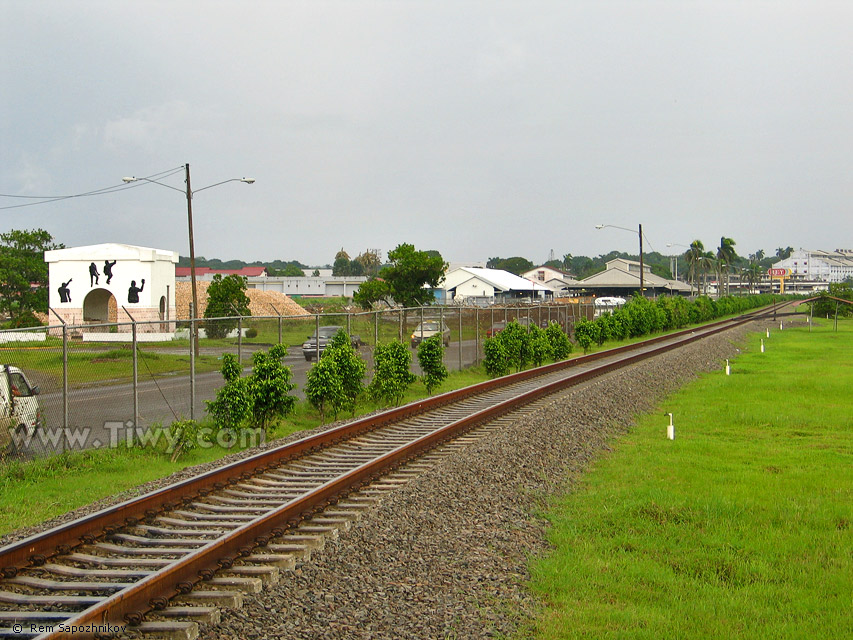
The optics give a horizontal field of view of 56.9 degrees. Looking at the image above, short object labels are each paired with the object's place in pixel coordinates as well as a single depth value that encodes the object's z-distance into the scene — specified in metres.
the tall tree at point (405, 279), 56.44
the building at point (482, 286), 105.25
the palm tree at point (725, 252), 167.50
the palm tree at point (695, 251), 136.88
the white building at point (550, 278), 167.88
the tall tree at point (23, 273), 56.34
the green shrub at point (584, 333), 39.88
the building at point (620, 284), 139.12
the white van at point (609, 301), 99.88
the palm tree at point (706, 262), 153.57
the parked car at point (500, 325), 34.31
